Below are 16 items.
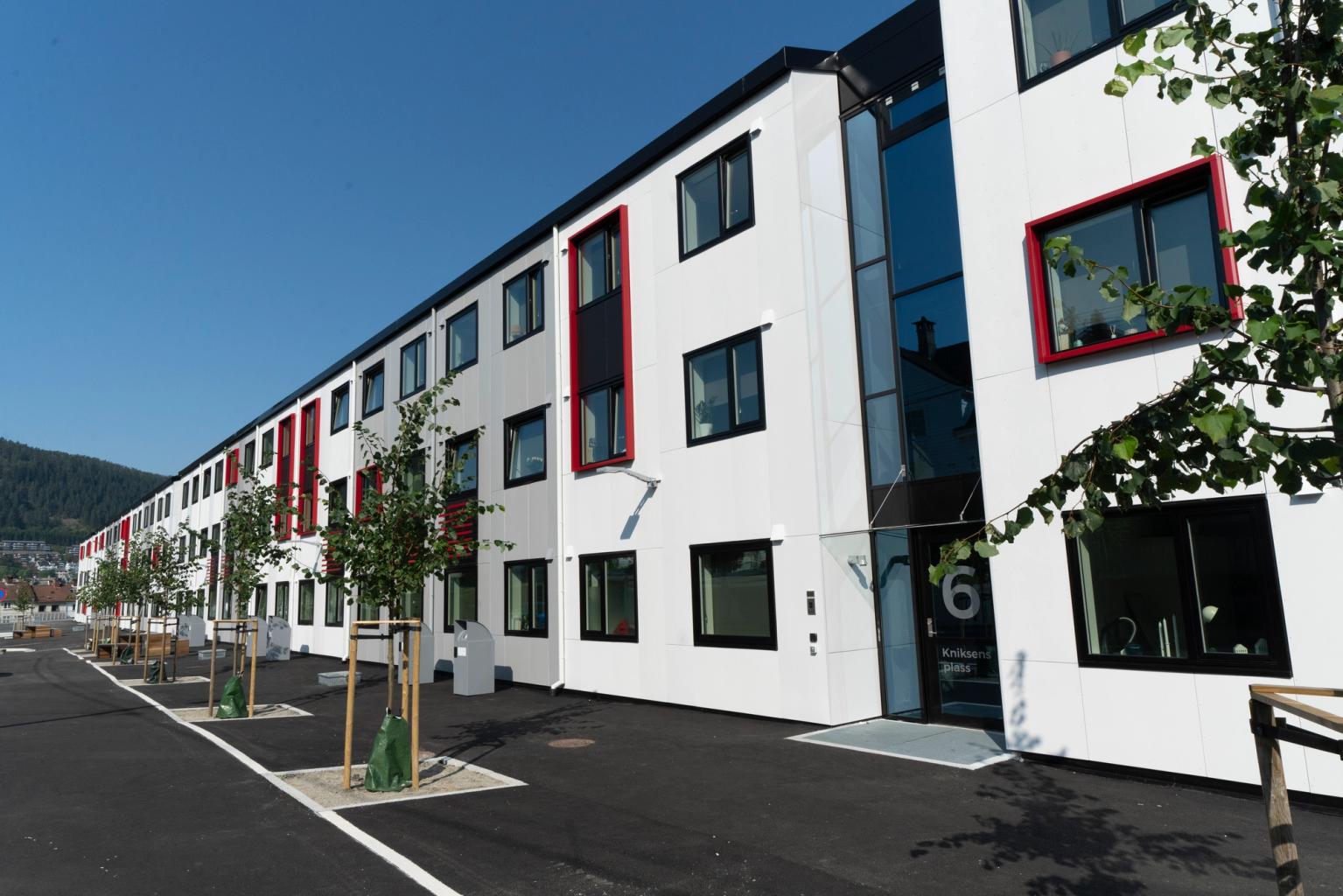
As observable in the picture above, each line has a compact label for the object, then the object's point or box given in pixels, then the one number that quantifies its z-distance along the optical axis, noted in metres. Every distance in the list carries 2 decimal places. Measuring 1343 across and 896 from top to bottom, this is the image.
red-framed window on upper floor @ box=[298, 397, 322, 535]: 32.75
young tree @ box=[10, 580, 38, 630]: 70.06
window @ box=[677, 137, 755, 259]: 15.16
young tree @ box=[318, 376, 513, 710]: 11.16
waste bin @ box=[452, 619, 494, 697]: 18.52
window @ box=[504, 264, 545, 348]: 20.44
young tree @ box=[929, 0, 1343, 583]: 3.24
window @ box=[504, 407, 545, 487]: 20.09
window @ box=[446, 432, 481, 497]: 22.64
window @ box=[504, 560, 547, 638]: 19.44
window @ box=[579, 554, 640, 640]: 16.80
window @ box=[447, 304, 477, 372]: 23.53
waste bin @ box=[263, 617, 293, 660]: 31.61
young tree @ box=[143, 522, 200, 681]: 28.09
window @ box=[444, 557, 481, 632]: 22.33
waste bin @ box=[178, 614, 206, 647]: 41.97
